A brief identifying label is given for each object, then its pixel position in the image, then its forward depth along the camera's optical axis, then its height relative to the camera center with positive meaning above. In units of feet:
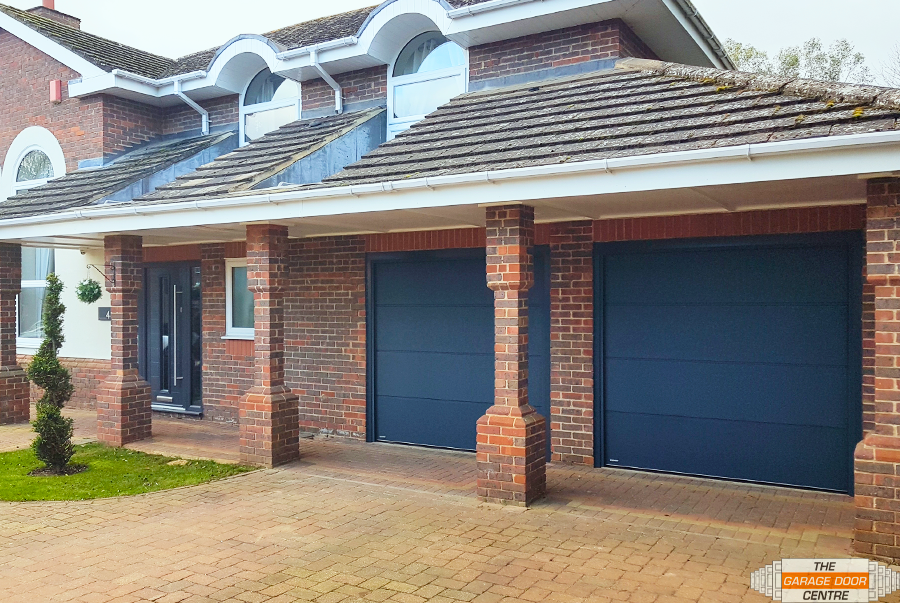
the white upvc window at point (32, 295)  44.84 +0.55
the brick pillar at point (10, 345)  36.76 -2.09
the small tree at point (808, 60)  84.58 +28.67
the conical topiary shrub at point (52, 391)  26.63 -3.39
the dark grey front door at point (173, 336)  38.34 -1.75
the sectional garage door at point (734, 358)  22.84 -1.88
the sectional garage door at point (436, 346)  29.04 -1.80
